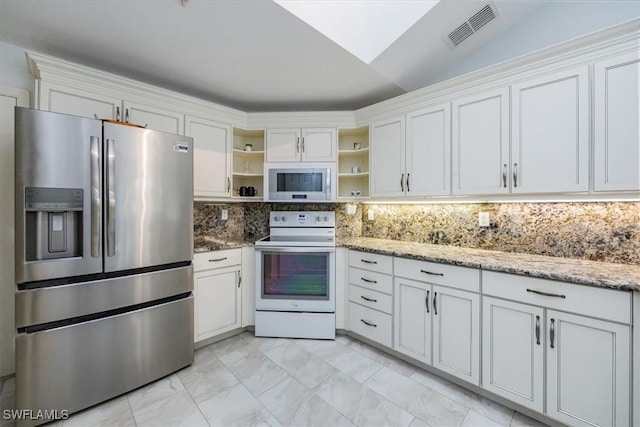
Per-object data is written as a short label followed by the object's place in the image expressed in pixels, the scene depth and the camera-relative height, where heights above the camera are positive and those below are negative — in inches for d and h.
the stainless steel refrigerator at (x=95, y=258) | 59.4 -11.5
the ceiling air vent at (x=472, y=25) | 77.1 +57.0
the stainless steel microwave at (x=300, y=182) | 111.6 +13.0
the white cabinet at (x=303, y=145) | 113.7 +29.0
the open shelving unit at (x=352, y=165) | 123.0 +22.5
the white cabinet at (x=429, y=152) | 87.7 +21.0
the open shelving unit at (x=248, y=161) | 124.9 +24.5
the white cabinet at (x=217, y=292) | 94.1 -29.5
